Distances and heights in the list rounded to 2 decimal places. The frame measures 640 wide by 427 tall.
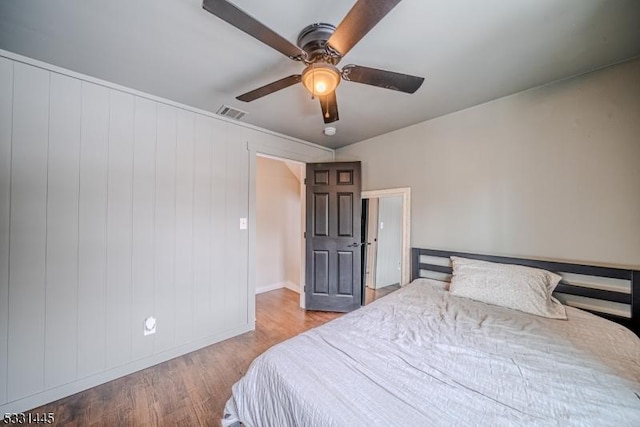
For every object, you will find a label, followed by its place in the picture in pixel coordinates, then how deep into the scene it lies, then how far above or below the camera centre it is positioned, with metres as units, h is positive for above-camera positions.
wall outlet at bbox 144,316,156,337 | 2.14 -1.01
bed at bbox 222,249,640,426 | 0.86 -0.69
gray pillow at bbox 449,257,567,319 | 1.74 -0.56
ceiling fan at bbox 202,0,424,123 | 0.98 +0.82
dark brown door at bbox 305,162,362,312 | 3.28 -0.32
